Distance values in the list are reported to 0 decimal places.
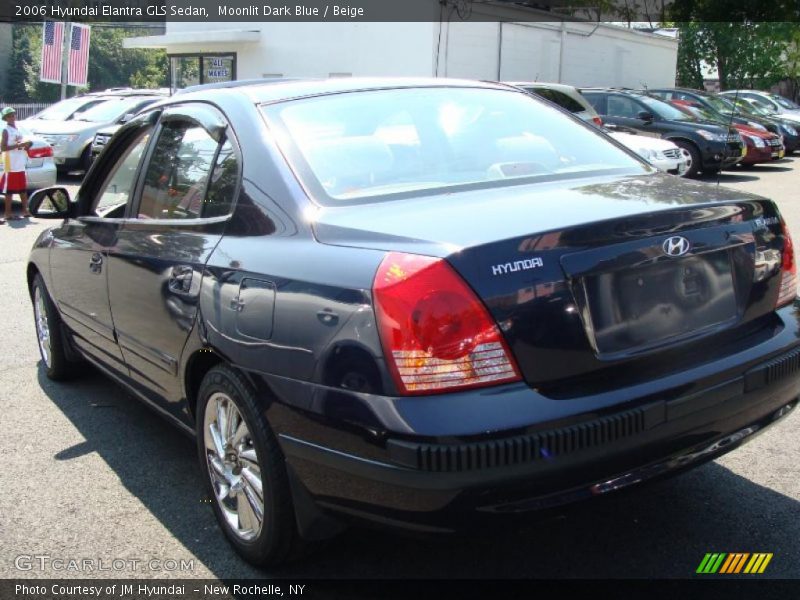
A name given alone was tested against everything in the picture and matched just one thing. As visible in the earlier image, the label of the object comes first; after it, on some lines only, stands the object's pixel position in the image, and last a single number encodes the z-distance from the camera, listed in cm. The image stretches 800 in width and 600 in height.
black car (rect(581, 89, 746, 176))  1625
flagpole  2304
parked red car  1817
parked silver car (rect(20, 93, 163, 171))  1689
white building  2002
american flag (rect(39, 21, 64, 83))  2341
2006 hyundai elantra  243
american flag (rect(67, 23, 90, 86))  2364
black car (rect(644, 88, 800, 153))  1927
